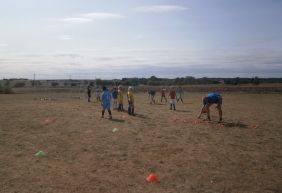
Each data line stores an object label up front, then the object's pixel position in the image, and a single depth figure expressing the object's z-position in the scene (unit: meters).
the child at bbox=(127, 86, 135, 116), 13.35
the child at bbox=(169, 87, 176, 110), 15.66
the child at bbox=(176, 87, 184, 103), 22.73
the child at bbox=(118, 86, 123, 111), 14.70
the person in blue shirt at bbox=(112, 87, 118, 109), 16.27
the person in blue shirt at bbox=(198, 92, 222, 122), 11.18
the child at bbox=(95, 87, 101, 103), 21.89
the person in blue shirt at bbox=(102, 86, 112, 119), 12.31
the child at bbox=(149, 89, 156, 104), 20.92
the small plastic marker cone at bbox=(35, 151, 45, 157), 6.82
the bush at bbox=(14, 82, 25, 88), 54.17
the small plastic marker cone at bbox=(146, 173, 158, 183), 5.30
